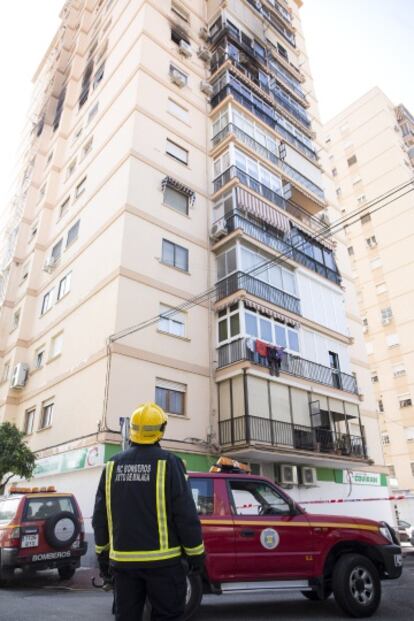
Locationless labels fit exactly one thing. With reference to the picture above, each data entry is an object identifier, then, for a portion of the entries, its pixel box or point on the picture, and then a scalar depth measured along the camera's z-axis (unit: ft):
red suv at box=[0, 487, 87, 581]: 25.75
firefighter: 9.18
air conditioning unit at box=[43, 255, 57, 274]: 71.77
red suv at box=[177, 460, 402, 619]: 18.52
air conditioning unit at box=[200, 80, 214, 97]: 78.59
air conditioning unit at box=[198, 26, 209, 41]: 85.81
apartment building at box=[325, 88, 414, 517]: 110.32
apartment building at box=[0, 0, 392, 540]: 51.01
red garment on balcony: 54.39
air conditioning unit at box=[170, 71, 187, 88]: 73.05
